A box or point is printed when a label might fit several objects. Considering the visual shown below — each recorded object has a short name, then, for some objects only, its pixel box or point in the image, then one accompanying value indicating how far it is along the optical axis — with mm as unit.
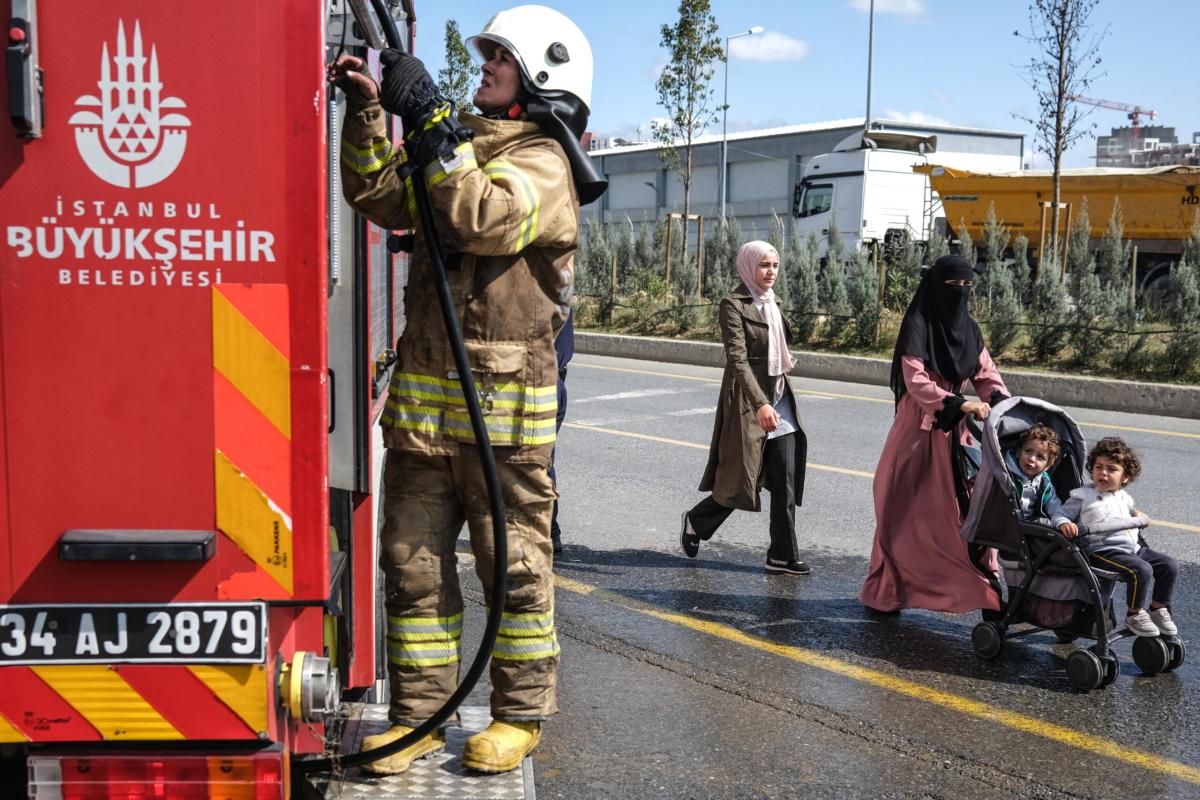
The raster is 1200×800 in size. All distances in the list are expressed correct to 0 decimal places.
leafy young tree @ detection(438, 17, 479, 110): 29125
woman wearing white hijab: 6523
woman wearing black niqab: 5574
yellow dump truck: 25000
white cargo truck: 31531
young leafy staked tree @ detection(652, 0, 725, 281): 24078
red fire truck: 2213
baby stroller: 4888
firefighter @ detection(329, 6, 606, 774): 3281
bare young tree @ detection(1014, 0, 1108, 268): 17688
